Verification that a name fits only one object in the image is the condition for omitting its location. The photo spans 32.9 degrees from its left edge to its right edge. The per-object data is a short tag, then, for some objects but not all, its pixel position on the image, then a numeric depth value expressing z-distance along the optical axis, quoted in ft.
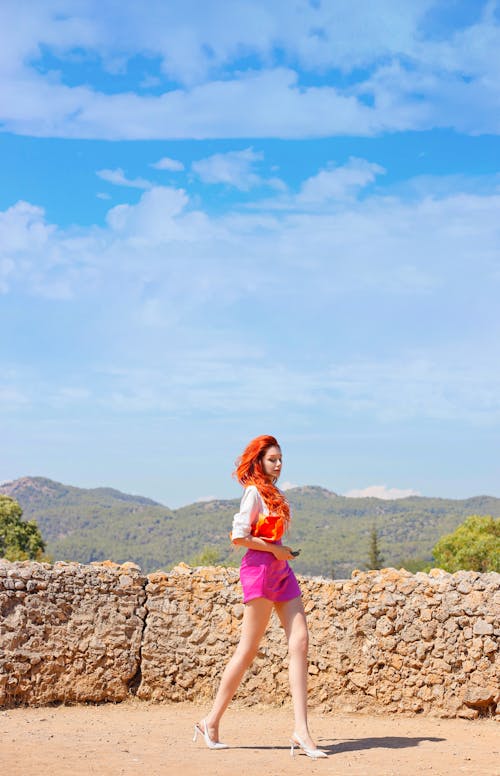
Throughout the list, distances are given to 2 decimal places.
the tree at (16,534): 175.42
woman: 19.43
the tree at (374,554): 256.15
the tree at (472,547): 170.91
